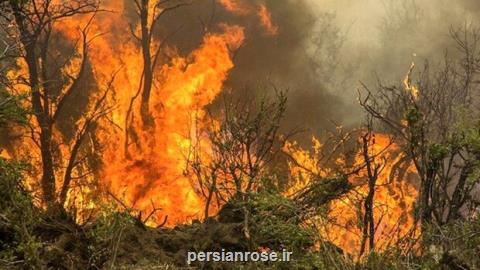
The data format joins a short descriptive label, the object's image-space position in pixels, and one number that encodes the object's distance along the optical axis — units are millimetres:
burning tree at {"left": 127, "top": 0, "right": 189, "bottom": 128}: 22734
